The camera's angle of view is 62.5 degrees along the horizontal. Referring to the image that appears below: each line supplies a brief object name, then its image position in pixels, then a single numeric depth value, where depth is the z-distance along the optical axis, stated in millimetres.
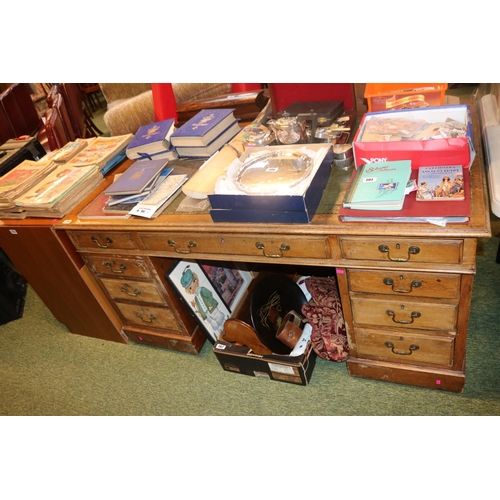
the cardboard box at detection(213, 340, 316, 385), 1991
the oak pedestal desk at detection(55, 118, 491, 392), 1409
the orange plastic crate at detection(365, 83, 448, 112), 1735
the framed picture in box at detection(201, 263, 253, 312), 2395
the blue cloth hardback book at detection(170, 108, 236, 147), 2020
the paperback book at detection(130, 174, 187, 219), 1819
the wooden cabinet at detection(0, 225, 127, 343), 2199
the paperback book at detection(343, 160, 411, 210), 1397
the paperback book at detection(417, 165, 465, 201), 1371
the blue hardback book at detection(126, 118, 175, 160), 2166
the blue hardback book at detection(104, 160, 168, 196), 1929
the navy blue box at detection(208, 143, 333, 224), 1467
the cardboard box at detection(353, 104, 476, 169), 1462
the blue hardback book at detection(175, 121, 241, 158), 2066
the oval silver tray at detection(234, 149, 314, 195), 1559
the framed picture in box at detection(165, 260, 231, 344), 2156
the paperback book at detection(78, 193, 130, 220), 1948
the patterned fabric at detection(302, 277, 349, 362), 1989
